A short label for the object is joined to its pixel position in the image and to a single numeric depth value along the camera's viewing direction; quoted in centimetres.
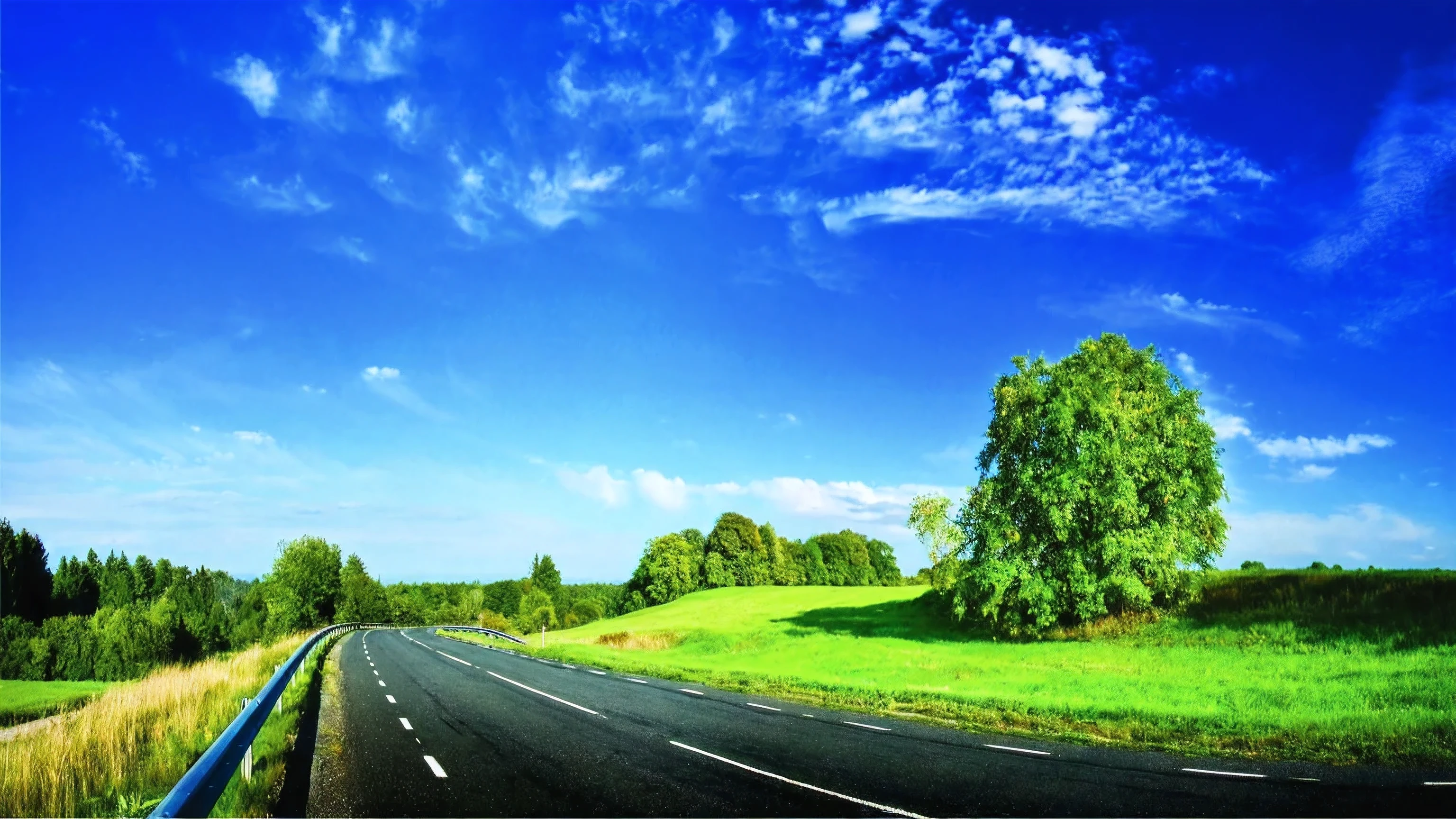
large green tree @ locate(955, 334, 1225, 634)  3108
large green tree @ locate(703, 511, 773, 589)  11369
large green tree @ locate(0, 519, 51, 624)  7856
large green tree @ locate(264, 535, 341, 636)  10406
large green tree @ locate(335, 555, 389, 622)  12744
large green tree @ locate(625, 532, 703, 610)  11219
